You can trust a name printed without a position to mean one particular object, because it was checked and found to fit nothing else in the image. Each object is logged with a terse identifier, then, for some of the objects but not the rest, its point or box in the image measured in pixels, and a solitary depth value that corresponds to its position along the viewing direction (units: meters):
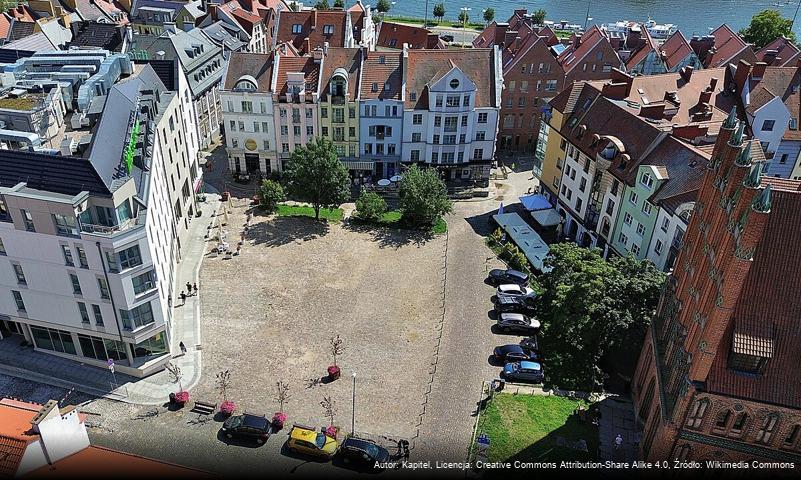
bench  44.00
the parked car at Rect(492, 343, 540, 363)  49.78
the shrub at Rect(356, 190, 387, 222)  69.69
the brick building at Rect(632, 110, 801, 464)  32.69
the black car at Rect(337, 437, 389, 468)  40.03
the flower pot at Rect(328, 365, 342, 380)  47.25
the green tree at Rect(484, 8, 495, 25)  168.00
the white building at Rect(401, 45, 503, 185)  75.44
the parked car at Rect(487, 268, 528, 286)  60.59
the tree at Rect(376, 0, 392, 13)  172.25
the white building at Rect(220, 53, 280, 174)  75.06
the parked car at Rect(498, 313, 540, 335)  53.59
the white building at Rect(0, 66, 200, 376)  40.94
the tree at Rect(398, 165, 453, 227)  67.25
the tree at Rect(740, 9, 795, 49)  128.75
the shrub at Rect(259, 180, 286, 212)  70.44
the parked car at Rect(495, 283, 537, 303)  57.25
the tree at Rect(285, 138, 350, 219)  67.31
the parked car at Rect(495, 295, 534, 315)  55.84
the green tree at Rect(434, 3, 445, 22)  169.75
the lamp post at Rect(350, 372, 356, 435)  43.19
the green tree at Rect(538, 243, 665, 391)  46.97
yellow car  40.59
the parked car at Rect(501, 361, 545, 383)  47.97
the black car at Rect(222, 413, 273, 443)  41.56
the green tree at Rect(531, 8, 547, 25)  162.12
